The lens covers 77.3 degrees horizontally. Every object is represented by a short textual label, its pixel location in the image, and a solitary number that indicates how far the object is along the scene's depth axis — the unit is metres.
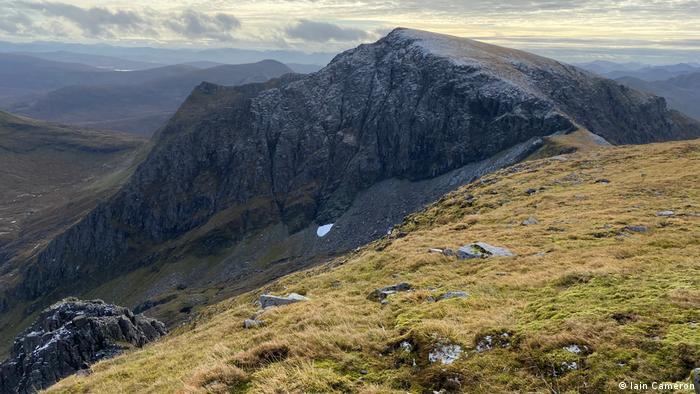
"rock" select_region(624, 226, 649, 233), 29.11
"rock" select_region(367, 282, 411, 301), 22.78
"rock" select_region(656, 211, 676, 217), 33.12
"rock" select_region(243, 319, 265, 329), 21.45
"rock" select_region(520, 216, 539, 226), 37.23
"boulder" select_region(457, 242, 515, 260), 28.19
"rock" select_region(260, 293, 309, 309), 26.15
